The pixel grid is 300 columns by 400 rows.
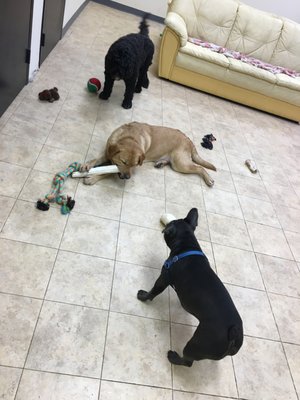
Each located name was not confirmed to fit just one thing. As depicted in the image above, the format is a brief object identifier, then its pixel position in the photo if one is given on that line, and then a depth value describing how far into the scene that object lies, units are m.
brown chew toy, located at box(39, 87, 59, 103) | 3.47
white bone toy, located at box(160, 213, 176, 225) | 2.70
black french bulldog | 1.59
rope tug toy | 2.44
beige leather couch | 4.96
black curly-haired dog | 3.53
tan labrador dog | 2.78
